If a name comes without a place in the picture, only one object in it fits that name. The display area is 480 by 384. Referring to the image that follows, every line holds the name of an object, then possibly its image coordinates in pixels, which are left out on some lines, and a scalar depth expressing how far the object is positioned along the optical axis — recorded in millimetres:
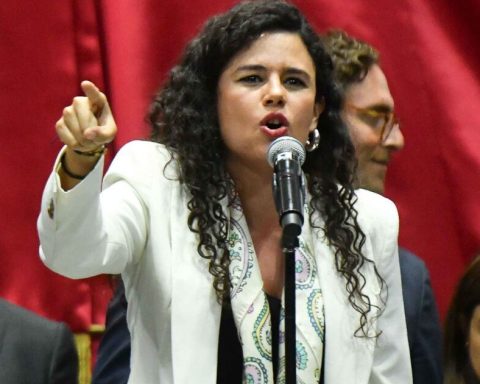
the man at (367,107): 11852
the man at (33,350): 11324
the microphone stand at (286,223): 10690
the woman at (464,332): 11363
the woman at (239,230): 11043
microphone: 10686
